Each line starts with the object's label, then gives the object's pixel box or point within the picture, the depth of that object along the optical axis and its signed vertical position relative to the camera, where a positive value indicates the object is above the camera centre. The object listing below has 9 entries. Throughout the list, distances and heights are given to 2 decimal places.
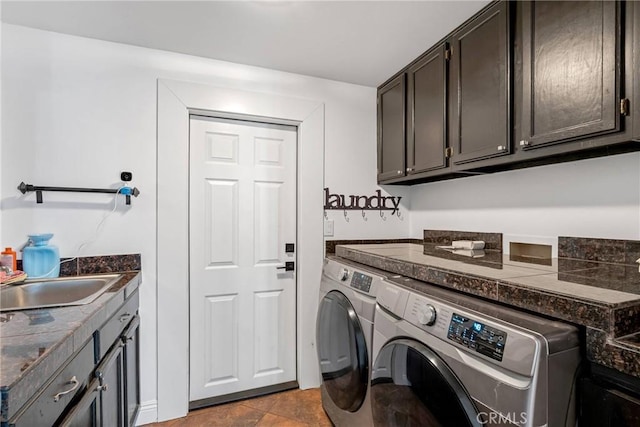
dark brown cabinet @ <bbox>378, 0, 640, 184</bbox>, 1.07 +0.56
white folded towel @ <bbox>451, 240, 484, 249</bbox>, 1.85 -0.17
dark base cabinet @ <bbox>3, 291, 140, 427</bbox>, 0.78 -0.58
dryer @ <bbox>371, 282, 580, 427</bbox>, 0.71 -0.40
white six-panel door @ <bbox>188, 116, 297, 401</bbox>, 2.10 -0.29
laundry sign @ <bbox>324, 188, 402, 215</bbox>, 2.36 +0.11
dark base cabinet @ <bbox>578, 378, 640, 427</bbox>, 0.67 -0.42
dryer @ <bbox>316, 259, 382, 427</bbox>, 1.40 -0.63
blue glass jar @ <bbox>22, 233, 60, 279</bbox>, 1.58 -0.23
